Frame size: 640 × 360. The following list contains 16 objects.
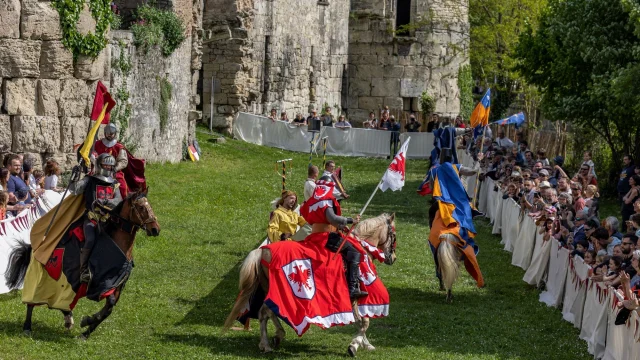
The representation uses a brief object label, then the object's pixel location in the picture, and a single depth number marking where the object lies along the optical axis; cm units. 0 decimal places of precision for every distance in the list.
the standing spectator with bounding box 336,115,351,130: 3719
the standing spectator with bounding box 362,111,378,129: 3800
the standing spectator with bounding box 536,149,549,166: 2339
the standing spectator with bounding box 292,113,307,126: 3646
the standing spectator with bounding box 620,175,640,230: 2005
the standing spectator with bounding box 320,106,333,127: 3728
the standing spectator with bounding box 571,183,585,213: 1753
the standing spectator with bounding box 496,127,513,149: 2831
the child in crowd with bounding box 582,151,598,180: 2206
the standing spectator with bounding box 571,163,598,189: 2088
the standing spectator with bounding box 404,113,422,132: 3806
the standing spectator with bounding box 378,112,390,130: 3759
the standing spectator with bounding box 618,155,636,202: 2264
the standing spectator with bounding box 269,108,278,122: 3601
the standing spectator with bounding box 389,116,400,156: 3688
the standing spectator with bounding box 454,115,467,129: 3643
